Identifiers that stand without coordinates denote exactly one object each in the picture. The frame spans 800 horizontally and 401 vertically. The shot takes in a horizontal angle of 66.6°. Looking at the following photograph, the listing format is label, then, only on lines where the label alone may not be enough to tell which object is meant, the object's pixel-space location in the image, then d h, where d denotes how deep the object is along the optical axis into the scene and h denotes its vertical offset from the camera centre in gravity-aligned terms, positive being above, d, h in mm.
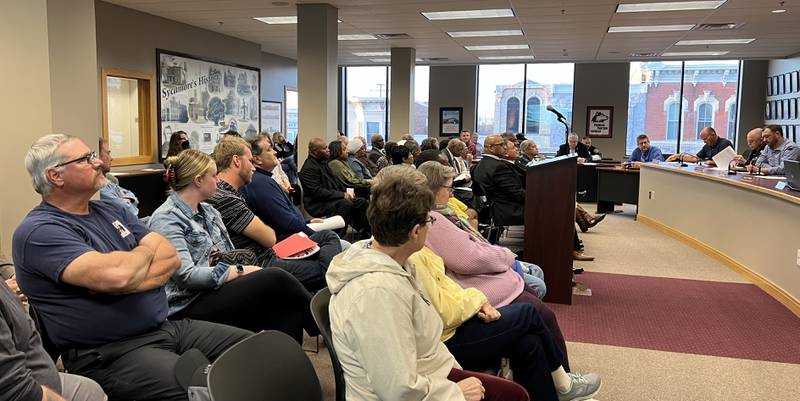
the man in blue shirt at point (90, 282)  1890 -481
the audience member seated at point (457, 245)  2863 -521
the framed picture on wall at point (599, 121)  14406 +411
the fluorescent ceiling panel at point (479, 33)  9734 +1673
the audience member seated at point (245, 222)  3139 -465
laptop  5039 -266
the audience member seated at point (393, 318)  1567 -484
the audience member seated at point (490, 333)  2254 -738
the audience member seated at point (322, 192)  6105 -579
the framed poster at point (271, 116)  12320 +348
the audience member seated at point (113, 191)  3736 -384
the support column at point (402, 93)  11805 +835
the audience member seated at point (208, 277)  2504 -598
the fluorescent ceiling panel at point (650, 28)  9055 +1664
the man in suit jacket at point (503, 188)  5512 -467
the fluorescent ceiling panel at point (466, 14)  8125 +1656
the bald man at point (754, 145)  7464 -51
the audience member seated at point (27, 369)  1431 -592
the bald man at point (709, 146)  9047 -88
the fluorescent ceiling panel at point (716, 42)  10325 +1686
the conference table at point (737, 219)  4793 -796
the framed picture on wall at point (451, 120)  15469 +406
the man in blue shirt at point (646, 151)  10562 -208
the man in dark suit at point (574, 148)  11586 -193
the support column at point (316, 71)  7703 +811
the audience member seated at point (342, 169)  6707 -383
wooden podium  4410 -594
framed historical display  9039 +557
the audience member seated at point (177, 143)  8133 -148
